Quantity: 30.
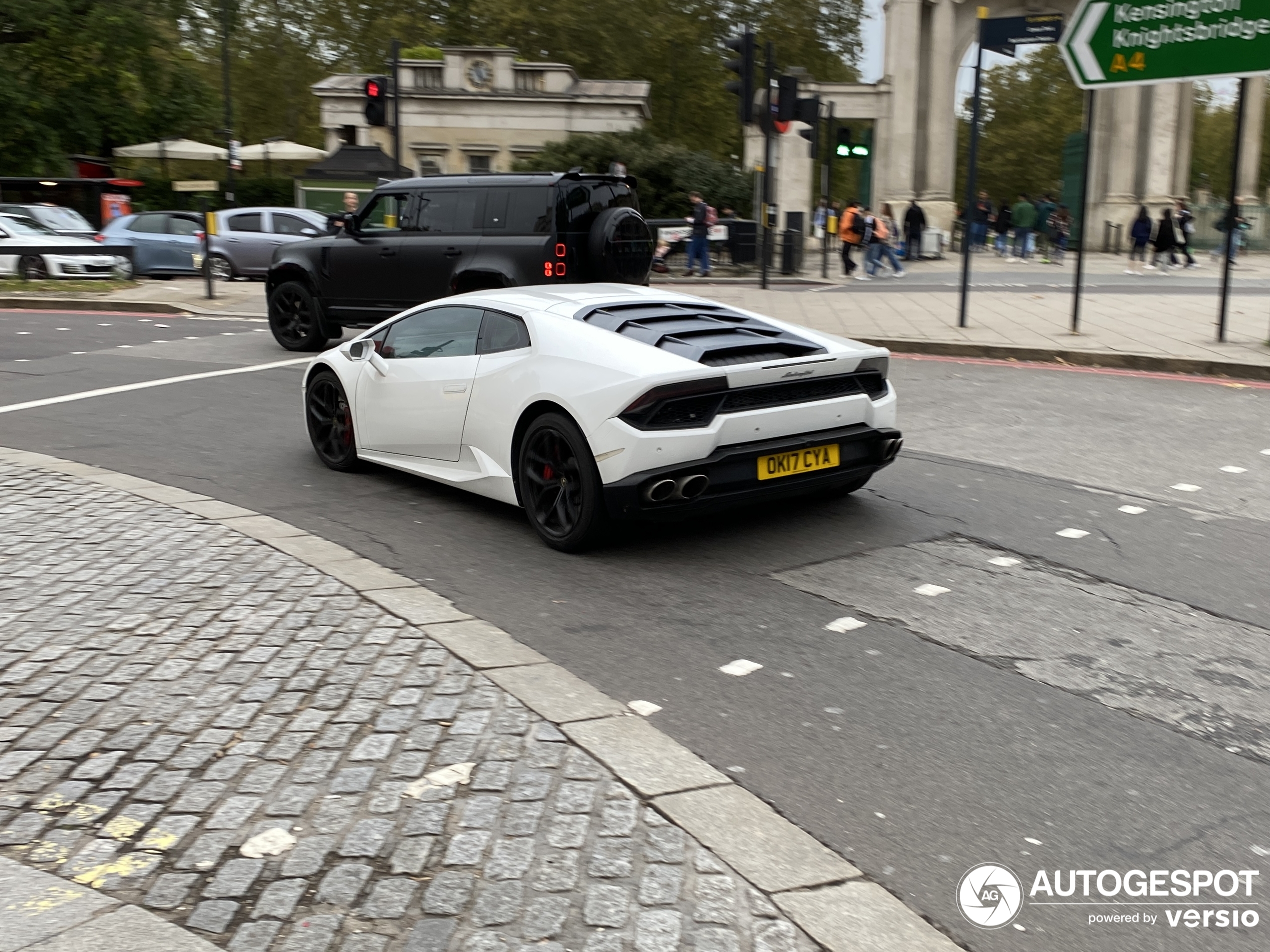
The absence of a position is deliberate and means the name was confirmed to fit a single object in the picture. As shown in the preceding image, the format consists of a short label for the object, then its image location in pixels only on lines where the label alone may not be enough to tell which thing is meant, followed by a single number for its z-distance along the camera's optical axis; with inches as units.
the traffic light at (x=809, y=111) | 859.4
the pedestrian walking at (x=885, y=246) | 1104.2
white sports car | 239.1
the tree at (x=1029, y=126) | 2822.3
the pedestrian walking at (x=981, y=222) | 1631.4
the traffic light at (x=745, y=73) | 830.5
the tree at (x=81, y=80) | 1526.8
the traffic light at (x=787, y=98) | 848.9
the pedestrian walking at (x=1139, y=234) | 1217.4
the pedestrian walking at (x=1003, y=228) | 1512.1
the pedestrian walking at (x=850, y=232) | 1090.7
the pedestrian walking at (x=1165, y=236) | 1189.7
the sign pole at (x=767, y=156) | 846.5
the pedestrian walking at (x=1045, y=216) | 1505.9
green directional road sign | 561.6
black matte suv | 546.6
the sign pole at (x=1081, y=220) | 591.4
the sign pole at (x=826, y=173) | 1080.2
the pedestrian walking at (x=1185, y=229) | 1243.2
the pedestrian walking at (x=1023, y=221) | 1368.1
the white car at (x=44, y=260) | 920.3
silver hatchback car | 994.7
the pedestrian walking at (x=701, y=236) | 1056.2
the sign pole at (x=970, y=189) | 615.2
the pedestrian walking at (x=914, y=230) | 1408.7
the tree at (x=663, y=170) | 1274.6
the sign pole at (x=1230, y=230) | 569.6
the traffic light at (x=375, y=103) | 890.7
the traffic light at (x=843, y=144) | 1205.7
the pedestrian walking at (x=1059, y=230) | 1448.1
